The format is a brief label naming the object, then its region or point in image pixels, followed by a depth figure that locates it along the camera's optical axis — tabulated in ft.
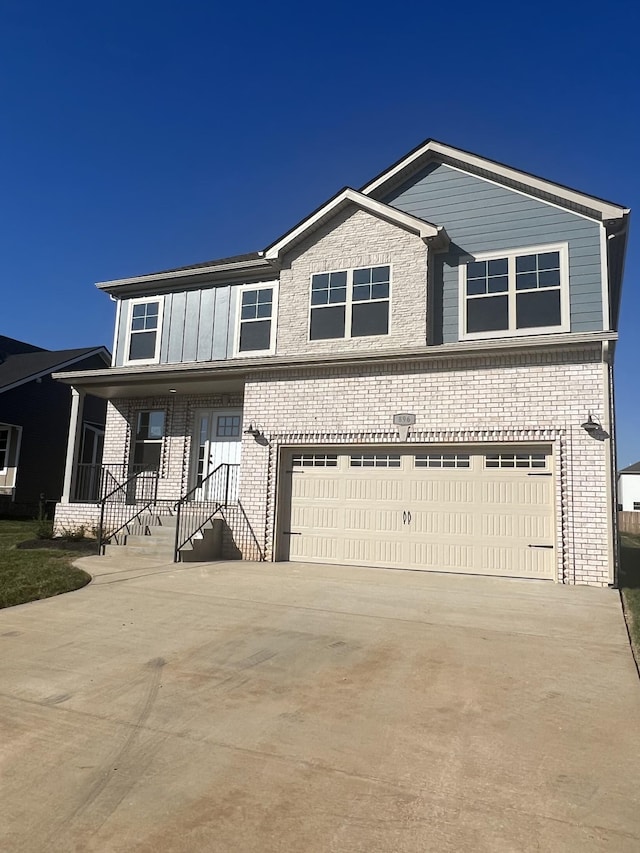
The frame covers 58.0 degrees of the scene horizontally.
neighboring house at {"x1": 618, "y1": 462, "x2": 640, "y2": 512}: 162.50
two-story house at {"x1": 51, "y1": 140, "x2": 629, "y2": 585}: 33.27
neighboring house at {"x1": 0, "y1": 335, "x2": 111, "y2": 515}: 75.46
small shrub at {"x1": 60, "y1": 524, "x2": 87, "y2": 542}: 44.42
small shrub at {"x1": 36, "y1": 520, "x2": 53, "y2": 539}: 44.80
